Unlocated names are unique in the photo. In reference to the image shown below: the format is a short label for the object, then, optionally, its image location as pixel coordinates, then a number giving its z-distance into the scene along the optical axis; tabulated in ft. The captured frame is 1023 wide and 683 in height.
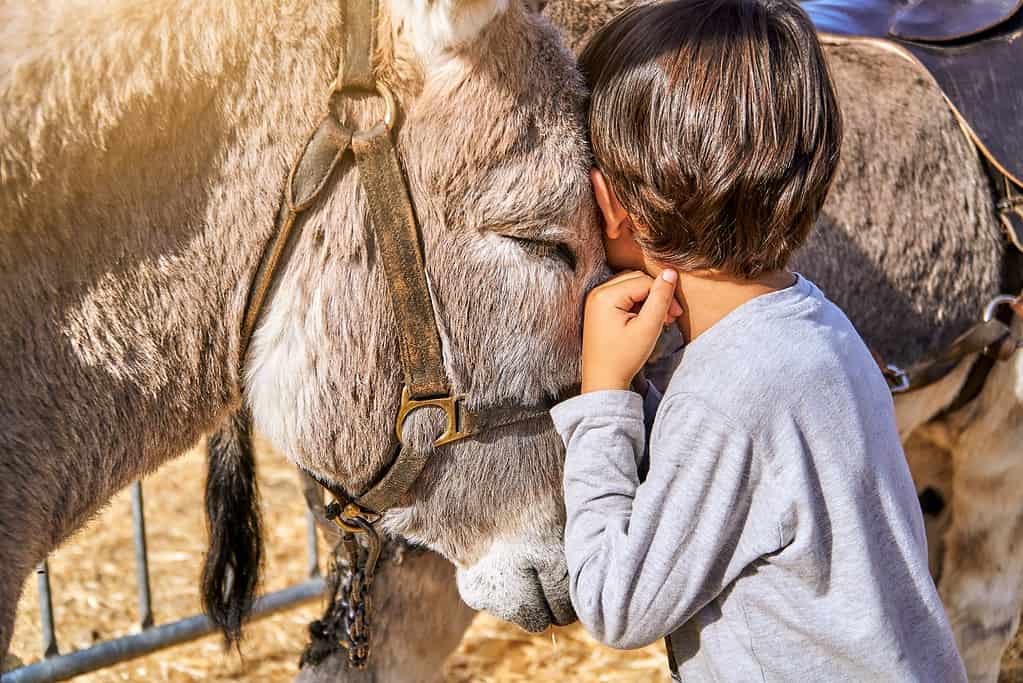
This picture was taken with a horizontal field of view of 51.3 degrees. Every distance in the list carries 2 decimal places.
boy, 4.44
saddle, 8.23
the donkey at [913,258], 7.97
